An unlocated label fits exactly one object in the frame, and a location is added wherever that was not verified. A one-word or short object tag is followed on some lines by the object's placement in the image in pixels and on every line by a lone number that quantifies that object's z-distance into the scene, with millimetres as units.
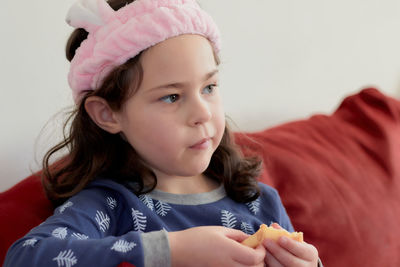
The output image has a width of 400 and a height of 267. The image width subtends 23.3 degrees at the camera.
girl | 1003
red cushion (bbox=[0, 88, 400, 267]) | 1299
